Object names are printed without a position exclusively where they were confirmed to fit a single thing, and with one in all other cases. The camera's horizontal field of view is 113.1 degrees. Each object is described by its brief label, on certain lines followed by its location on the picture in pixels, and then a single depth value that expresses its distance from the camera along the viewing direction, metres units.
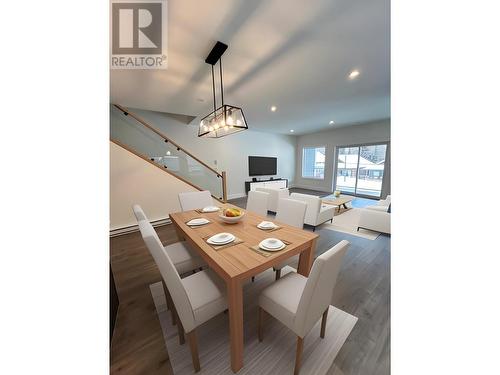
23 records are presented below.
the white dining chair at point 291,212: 1.97
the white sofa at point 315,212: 3.11
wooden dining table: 1.00
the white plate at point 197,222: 1.73
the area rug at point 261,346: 1.11
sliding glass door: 6.10
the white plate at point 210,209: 2.18
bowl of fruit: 1.75
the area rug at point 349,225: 3.05
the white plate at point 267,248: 1.22
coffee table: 4.09
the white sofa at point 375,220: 2.92
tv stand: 6.44
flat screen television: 6.63
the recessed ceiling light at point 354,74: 2.46
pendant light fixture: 1.94
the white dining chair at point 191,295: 0.98
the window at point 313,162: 7.50
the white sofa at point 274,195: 3.84
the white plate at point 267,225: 1.62
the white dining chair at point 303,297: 0.86
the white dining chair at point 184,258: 1.56
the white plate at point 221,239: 1.31
